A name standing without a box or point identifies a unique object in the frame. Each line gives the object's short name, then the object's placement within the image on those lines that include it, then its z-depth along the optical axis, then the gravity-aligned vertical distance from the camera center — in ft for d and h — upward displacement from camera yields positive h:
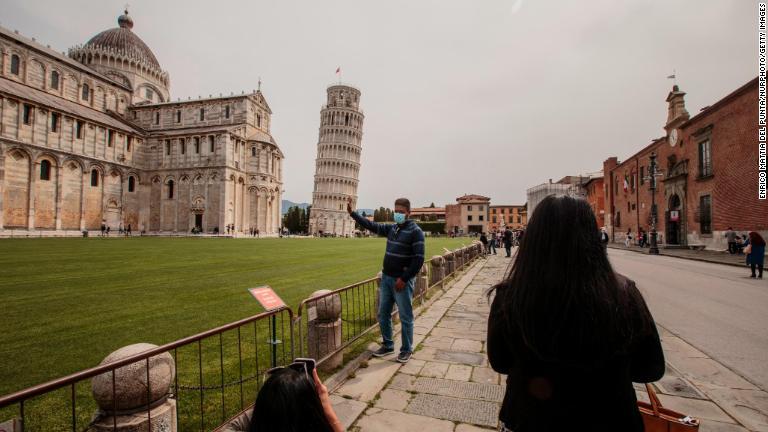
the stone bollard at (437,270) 36.81 -4.20
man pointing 16.17 -2.05
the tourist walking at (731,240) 68.80 -1.76
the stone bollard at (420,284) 28.89 -4.38
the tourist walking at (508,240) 74.38 -2.34
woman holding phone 5.48 -2.66
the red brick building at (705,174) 66.74 +12.32
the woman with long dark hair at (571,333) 4.58 -1.29
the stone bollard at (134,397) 7.29 -3.43
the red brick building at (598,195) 158.30 +14.51
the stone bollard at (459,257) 51.21 -4.21
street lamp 78.82 +3.98
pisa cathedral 116.88 +29.52
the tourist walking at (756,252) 40.37 -2.31
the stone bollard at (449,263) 42.19 -4.19
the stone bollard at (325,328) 14.37 -4.01
